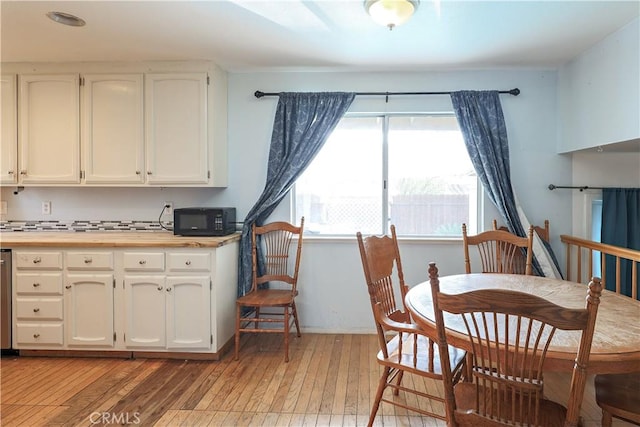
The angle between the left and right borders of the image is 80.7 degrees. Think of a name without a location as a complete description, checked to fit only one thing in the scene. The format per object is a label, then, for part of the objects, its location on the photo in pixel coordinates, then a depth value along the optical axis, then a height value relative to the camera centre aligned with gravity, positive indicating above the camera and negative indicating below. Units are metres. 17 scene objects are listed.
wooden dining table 1.22 -0.46
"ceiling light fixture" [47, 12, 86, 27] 2.32 +1.15
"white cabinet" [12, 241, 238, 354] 2.77 -0.72
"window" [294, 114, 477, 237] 3.33 +0.22
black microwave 3.00 -0.15
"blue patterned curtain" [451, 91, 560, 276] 3.10 +0.50
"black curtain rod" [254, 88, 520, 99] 3.20 +0.96
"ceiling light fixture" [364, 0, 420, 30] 2.00 +1.04
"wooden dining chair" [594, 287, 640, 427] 1.44 -0.76
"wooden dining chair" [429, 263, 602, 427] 1.07 -0.49
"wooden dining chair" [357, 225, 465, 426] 1.74 -0.67
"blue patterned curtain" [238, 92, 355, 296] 3.23 +0.54
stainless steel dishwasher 2.78 -0.72
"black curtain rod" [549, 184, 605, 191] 3.17 +0.14
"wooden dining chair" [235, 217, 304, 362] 3.07 -0.59
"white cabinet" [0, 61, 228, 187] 3.07 +0.64
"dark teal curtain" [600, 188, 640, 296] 3.06 -0.17
